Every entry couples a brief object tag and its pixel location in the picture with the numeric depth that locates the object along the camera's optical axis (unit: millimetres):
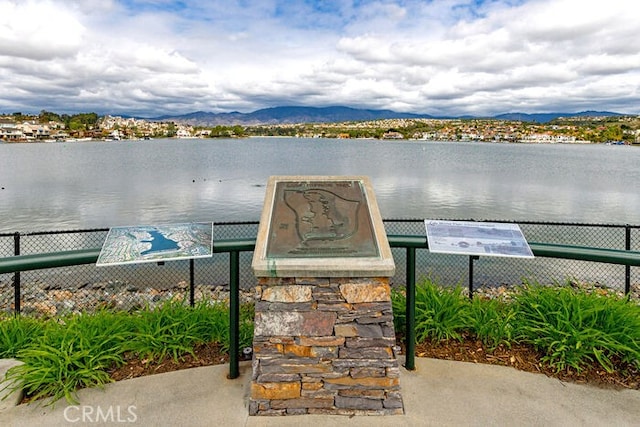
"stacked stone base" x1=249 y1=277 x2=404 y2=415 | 3246
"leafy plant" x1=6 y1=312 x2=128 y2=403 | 3459
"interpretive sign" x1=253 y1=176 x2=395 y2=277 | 3348
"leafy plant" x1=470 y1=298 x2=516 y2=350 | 4277
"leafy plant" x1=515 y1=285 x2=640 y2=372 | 3873
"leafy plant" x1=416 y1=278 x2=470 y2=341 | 4359
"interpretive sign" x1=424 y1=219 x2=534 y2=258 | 3627
